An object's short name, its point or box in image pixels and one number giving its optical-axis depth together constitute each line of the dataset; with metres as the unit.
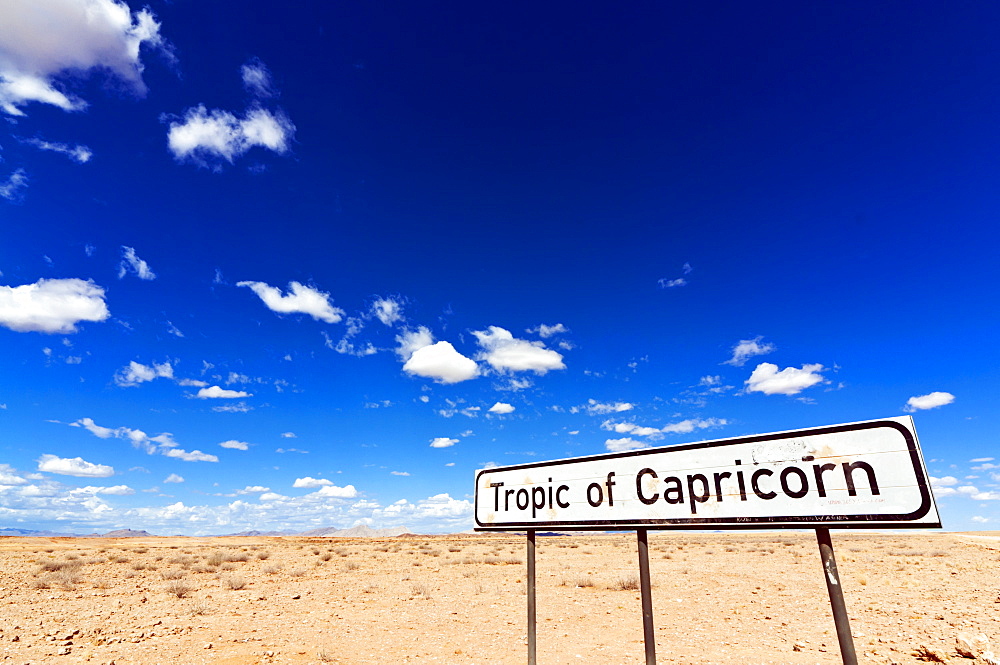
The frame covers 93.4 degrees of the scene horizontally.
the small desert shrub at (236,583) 14.13
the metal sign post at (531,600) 4.78
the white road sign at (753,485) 3.11
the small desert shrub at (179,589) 13.01
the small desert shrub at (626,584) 14.38
